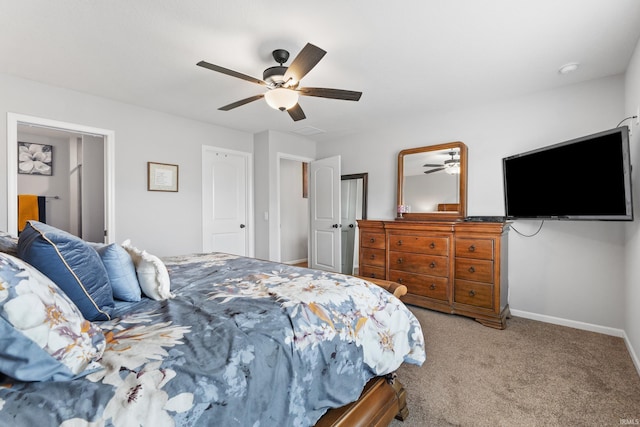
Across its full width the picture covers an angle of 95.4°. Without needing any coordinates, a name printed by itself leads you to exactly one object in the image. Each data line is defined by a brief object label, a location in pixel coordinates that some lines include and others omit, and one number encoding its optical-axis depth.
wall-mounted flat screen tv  2.03
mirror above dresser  3.52
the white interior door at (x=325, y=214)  4.59
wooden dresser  2.88
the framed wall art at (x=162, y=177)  3.65
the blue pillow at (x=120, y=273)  1.33
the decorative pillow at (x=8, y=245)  1.23
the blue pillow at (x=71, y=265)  1.02
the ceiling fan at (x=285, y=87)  2.10
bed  0.70
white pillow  1.41
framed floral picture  4.21
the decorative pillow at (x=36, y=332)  0.68
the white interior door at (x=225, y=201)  4.26
